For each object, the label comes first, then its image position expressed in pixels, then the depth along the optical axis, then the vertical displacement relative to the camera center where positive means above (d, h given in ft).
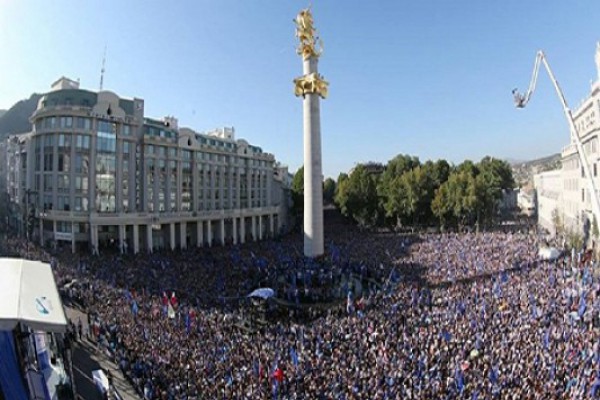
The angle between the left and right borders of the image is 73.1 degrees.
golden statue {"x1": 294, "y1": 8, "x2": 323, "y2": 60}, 133.90 +59.58
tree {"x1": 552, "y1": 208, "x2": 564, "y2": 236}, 154.40 -5.60
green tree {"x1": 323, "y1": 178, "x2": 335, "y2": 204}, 335.88 +19.71
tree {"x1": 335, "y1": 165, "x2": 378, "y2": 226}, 230.68 +8.21
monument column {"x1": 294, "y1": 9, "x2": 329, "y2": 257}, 133.59 +29.96
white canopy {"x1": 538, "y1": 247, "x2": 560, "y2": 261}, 95.71 -10.64
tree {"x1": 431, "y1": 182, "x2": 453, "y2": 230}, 201.26 +3.00
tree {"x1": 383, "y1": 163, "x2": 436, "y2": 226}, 212.23 +8.03
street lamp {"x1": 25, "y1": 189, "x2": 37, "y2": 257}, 147.01 +1.64
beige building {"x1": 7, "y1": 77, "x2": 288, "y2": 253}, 148.36 +17.04
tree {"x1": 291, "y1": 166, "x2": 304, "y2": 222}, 261.65 +12.92
